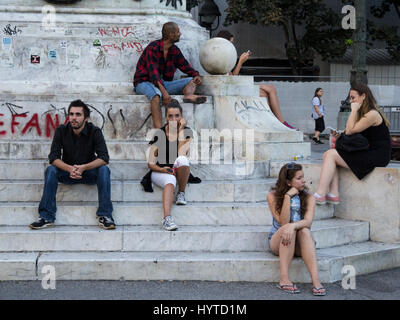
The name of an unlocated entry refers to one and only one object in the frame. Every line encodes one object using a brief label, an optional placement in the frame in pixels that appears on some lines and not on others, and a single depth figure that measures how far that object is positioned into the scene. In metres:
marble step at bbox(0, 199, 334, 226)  11.88
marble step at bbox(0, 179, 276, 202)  12.49
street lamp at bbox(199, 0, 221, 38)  33.21
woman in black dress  12.63
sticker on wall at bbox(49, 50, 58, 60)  16.45
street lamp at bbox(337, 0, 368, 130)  26.56
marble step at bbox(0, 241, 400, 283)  10.68
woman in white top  34.46
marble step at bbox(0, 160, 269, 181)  13.41
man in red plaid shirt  15.18
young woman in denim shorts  10.43
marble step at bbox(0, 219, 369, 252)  11.24
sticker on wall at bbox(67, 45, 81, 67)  16.52
